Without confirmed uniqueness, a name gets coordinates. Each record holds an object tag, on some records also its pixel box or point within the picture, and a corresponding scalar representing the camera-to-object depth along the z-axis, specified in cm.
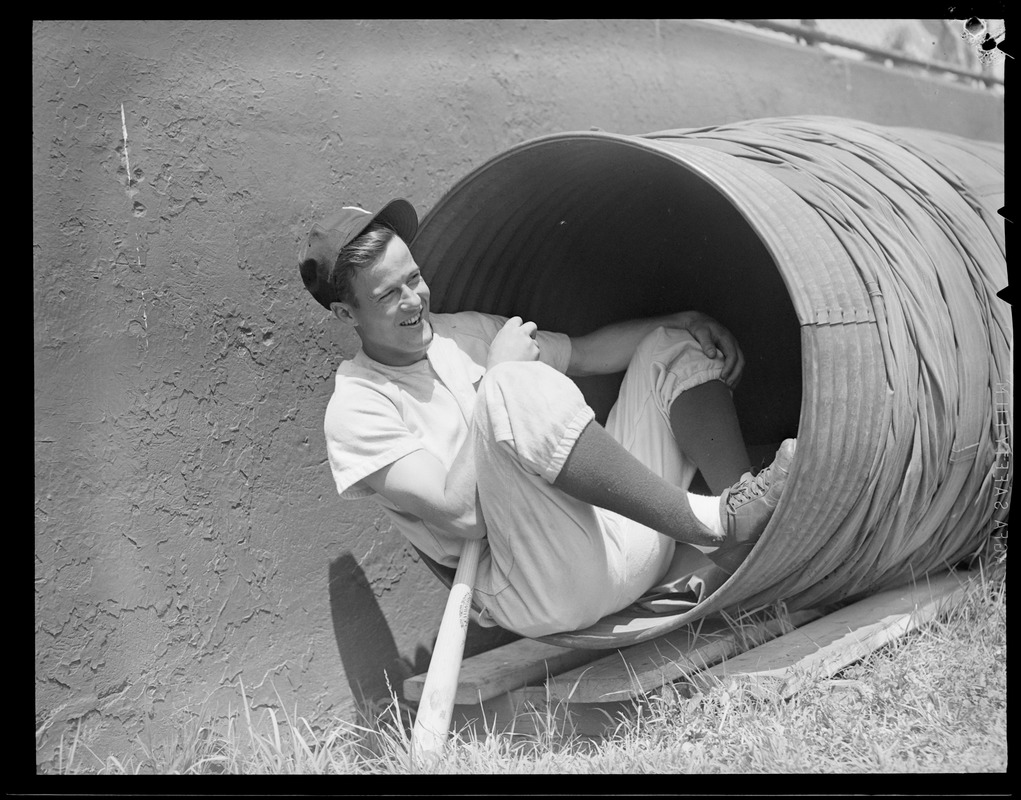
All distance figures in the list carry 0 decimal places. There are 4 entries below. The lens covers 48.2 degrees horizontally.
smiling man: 222
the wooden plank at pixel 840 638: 240
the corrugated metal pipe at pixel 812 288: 226
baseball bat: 232
